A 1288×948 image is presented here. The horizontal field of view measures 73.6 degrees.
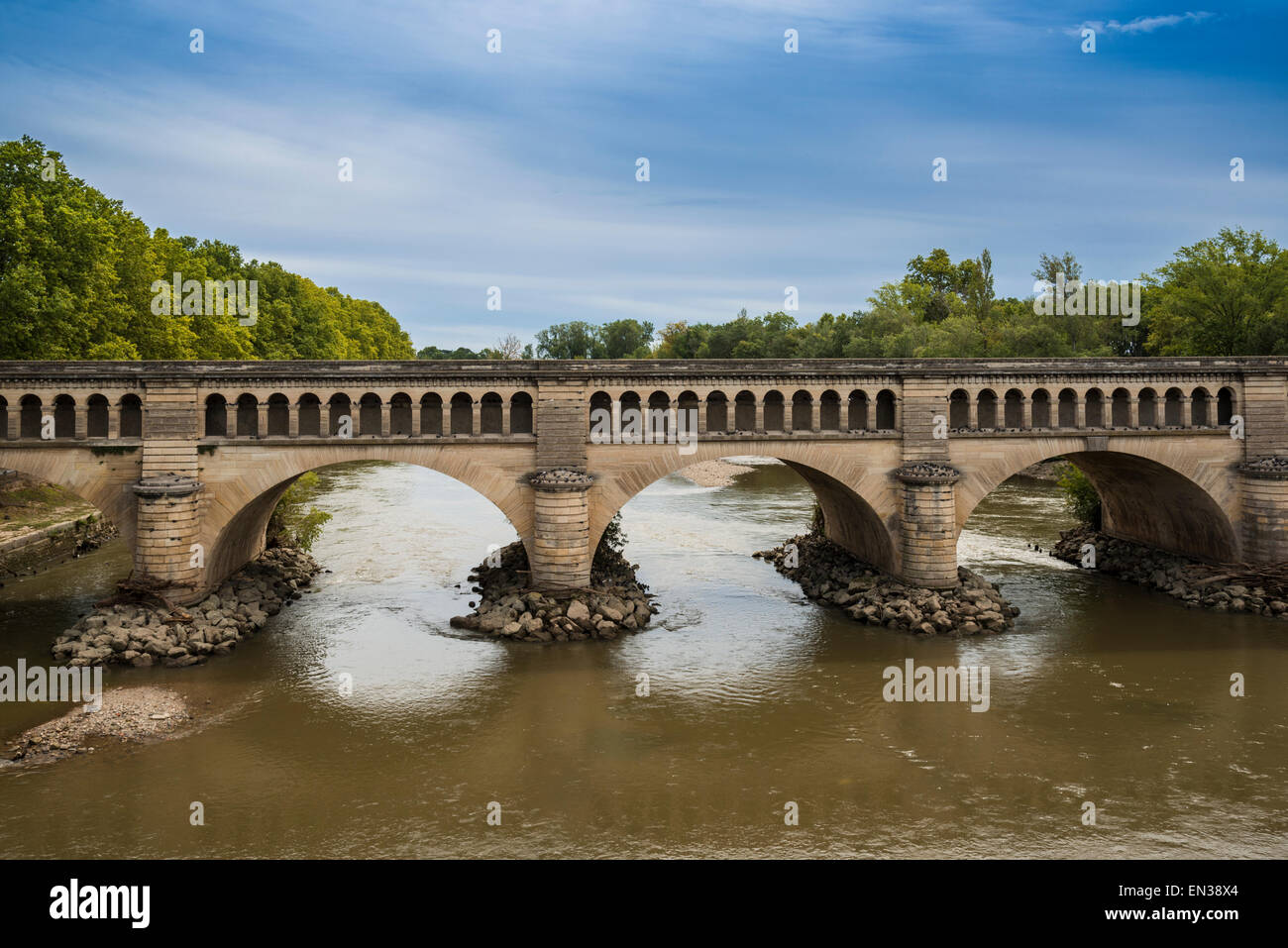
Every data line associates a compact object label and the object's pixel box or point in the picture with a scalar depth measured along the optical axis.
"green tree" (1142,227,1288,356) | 51.00
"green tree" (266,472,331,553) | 41.12
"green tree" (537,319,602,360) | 135.62
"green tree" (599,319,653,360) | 136.00
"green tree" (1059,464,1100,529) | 44.97
